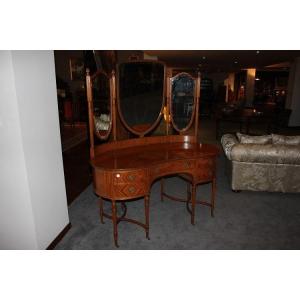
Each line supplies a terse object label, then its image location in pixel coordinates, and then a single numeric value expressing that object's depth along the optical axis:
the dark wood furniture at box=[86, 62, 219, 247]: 2.08
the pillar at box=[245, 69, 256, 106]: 12.09
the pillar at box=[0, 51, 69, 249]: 1.77
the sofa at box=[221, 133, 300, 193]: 3.22
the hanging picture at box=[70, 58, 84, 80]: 8.10
